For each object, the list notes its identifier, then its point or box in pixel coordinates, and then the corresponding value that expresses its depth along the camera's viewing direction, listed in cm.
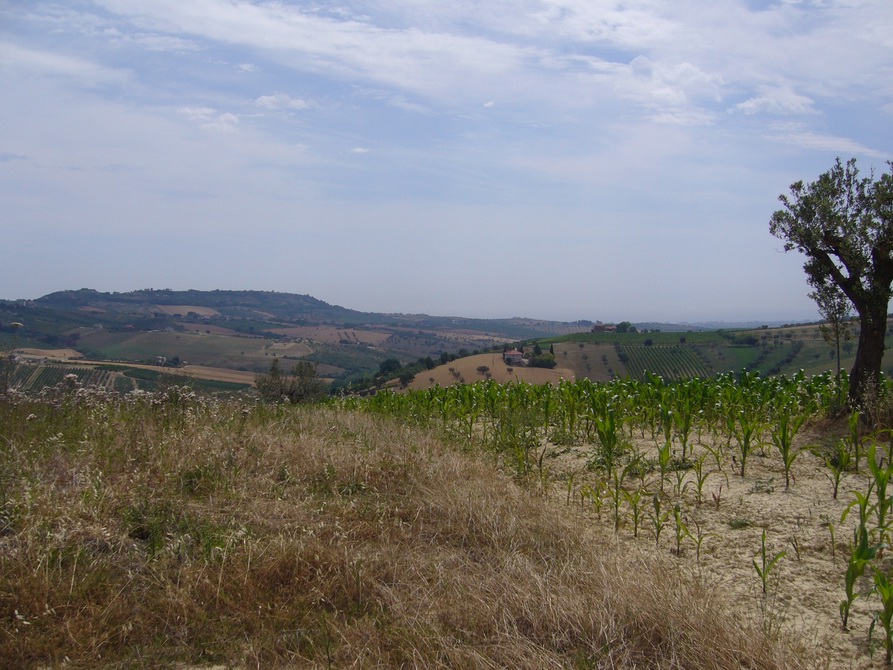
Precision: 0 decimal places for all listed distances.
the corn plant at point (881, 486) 366
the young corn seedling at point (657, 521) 437
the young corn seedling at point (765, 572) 341
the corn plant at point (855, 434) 523
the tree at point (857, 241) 719
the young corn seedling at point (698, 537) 405
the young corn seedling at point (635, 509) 457
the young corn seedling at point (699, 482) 510
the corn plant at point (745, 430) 570
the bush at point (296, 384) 2208
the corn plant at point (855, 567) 311
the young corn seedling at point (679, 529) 418
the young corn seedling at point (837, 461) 487
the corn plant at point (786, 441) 528
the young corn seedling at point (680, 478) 531
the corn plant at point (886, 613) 281
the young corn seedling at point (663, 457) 519
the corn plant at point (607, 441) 580
